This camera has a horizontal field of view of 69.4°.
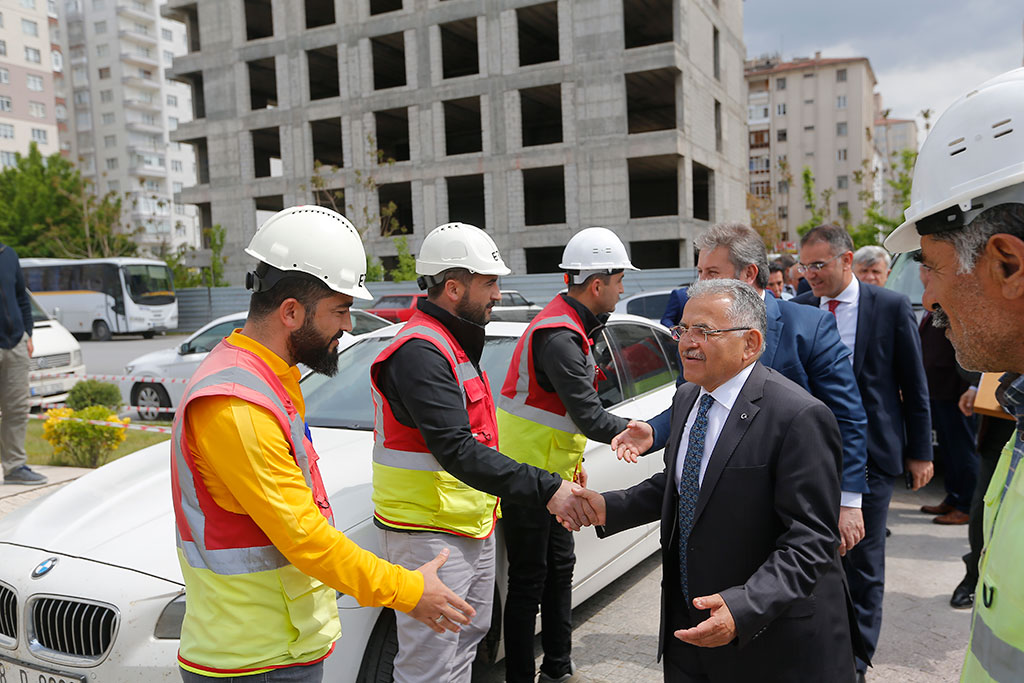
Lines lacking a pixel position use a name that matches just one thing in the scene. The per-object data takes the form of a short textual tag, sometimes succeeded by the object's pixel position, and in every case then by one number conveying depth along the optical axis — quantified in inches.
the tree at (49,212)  1737.2
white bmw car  105.9
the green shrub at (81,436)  299.4
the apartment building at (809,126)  3260.3
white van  430.2
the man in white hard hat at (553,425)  137.9
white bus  1196.5
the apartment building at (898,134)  4648.1
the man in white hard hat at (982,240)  48.4
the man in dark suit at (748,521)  87.0
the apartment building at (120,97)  3324.3
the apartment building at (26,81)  2775.6
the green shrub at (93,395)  379.6
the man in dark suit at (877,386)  149.7
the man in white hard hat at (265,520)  75.0
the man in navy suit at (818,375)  133.6
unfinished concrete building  1323.8
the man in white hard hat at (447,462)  109.7
